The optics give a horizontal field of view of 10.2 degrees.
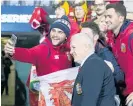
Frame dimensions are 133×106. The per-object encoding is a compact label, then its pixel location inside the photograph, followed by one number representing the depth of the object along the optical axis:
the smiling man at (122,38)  7.03
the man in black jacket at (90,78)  5.82
